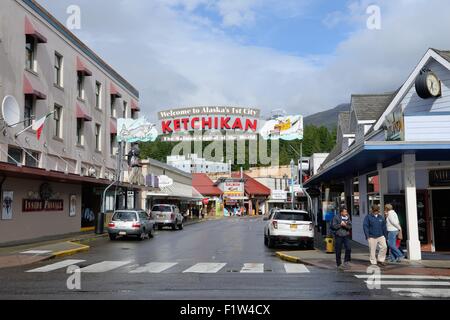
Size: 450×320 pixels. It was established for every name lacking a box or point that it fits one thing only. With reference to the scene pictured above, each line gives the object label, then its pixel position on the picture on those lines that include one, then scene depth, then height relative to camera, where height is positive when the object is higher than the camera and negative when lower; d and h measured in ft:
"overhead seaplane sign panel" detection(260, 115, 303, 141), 161.79 +23.33
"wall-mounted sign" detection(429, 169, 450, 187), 61.98 +2.63
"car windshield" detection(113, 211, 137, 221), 90.02 -2.15
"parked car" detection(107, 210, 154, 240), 88.84 -3.54
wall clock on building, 66.74 +14.95
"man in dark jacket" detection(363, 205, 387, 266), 50.67 -3.14
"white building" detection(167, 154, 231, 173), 313.20 +23.54
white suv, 70.90 -3.66
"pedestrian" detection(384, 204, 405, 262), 52.65 -3.29
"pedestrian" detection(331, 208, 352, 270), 49.67 -3.50
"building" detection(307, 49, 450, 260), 53.78 +4.88
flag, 81.71 +12.53
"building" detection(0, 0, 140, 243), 79.05 +15.44
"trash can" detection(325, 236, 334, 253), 64.18 -5.38
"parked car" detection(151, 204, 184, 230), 126.82 -3.15
